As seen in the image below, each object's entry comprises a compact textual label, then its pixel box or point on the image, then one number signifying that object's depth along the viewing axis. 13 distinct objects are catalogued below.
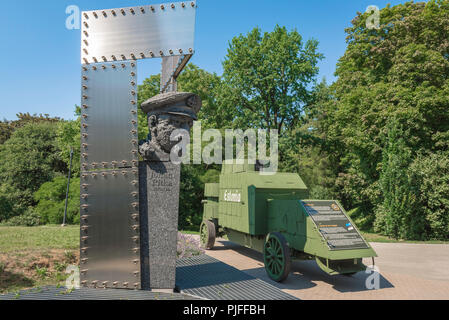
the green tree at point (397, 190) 16.38
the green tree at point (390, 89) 18.11
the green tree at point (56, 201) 23.28
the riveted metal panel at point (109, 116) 6.18
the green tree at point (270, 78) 23.09
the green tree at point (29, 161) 28.40
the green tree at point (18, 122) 37.19
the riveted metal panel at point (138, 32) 6.22
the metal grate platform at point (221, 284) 5.75
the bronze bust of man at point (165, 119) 6.15
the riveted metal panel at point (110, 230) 5.95
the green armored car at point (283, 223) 6.69
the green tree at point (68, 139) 28.41
